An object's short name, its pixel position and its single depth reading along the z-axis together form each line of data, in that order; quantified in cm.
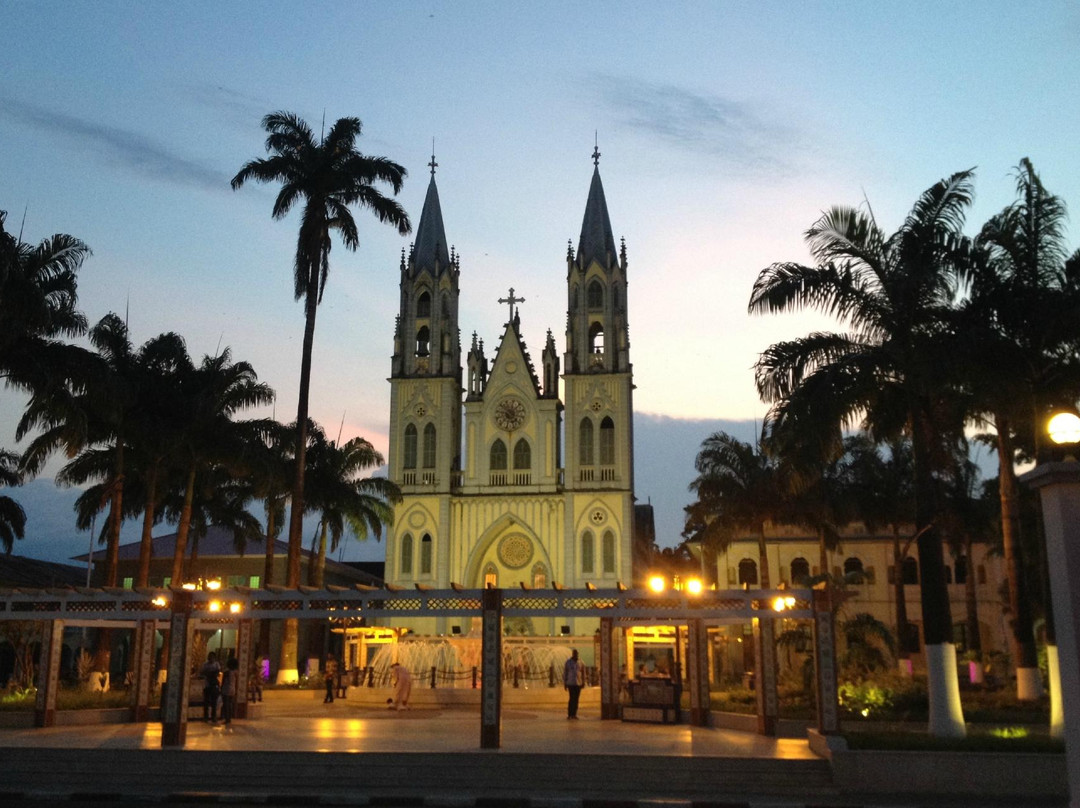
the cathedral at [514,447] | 5394
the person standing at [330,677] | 2835
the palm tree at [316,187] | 3309
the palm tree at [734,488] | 3822
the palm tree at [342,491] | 4366
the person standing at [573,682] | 2328
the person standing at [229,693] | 2164
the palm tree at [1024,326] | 1881
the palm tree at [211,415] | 3192
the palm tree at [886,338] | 1853
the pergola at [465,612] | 1753
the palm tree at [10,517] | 4453
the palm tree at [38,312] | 2197
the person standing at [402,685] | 2528
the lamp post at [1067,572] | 936
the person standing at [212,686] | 2192
